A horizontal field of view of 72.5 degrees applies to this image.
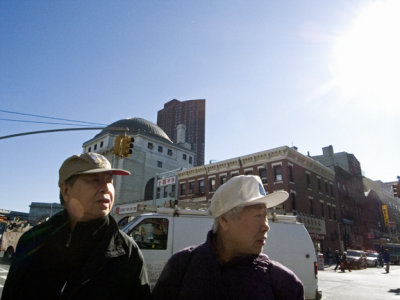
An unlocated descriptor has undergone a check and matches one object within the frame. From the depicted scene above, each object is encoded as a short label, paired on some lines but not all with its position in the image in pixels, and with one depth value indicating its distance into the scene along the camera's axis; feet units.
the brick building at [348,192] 131.64
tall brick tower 379.76
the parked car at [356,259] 83.90
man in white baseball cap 5.91
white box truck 24.02
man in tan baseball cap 5.86
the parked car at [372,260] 95.40
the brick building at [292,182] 100.01
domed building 158.92
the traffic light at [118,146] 40.40
